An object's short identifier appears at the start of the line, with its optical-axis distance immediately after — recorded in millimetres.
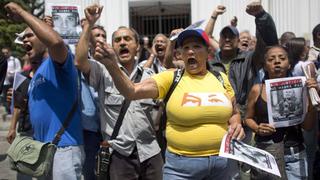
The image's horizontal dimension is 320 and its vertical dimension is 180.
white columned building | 12914
